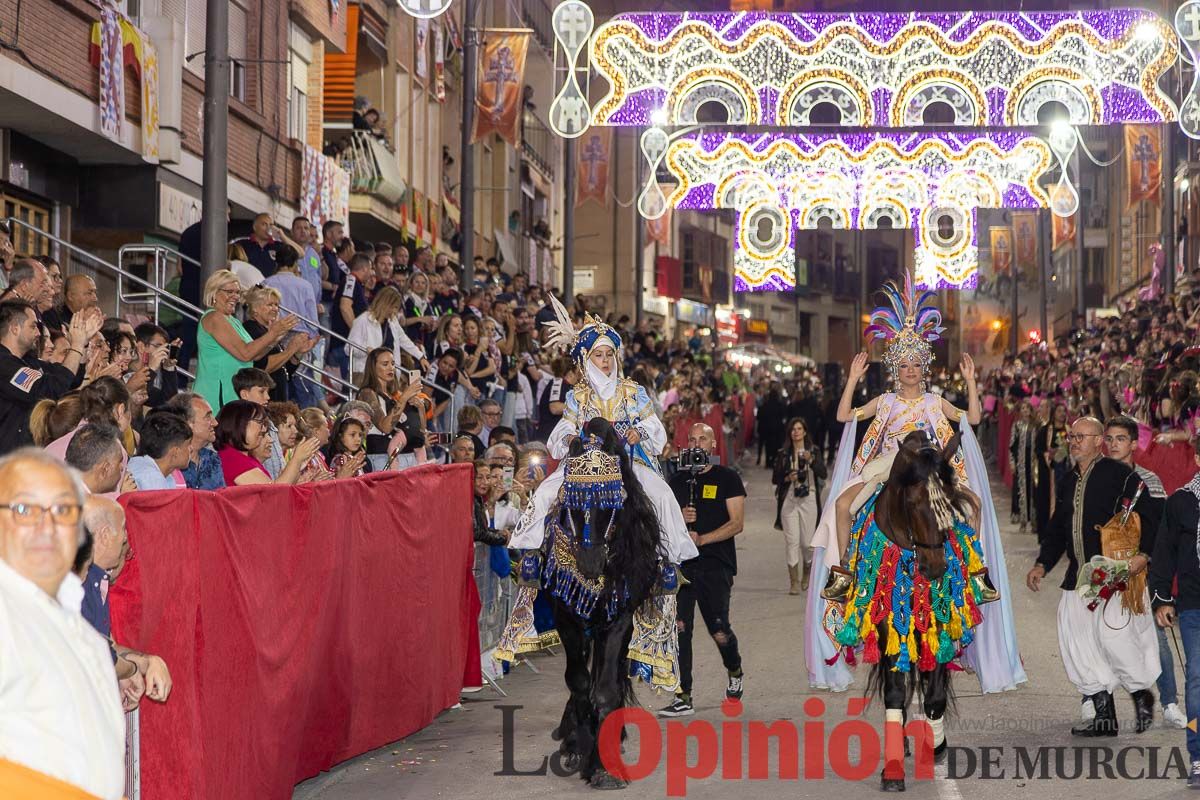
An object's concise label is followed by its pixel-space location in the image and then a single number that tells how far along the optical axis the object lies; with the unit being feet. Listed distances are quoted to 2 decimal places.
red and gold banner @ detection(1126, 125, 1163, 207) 122.01
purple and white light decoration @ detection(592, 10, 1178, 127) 106.93
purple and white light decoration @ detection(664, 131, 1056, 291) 127.75
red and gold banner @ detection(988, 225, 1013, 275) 214.48
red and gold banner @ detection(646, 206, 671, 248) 174.79
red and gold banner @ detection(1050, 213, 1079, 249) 171.01
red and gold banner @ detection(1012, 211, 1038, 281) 194.29
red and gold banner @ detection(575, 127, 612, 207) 123.44
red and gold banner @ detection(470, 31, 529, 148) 91.30
